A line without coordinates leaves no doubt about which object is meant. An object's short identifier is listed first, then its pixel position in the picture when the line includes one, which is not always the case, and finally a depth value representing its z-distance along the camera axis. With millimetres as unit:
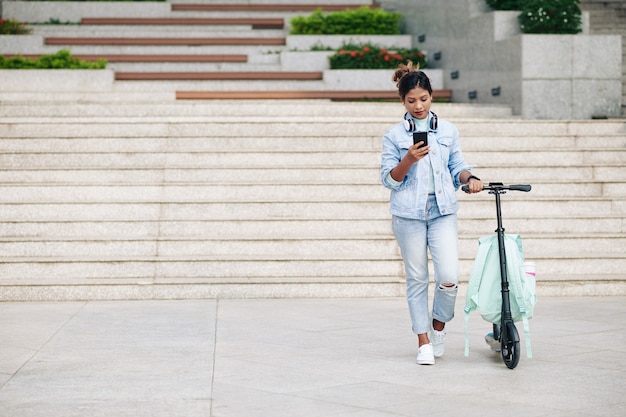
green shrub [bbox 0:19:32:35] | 19892
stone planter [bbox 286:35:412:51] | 19812
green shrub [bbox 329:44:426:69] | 18469
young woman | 7301
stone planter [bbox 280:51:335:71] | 18906
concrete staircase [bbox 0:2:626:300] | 10734
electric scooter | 7062
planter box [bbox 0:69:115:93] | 17000
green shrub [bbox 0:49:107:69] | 17375
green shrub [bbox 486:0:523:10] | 16891
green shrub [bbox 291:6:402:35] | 20172
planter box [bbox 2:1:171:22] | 21656
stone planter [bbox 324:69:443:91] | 18203
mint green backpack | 7246
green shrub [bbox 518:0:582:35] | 15930
